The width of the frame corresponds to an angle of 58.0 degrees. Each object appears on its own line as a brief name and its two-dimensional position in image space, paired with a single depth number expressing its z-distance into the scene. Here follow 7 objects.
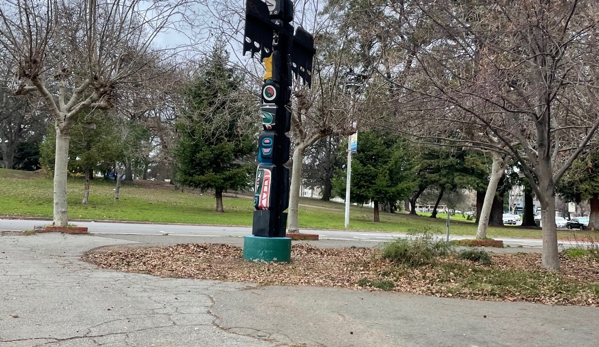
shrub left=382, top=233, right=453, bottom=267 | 10.59
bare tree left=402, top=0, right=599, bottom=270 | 9.27
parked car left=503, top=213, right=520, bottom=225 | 62.76
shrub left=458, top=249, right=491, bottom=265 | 12.16
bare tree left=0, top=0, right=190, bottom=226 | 13.55
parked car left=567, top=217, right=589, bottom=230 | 52.61
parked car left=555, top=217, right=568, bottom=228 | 56.95
